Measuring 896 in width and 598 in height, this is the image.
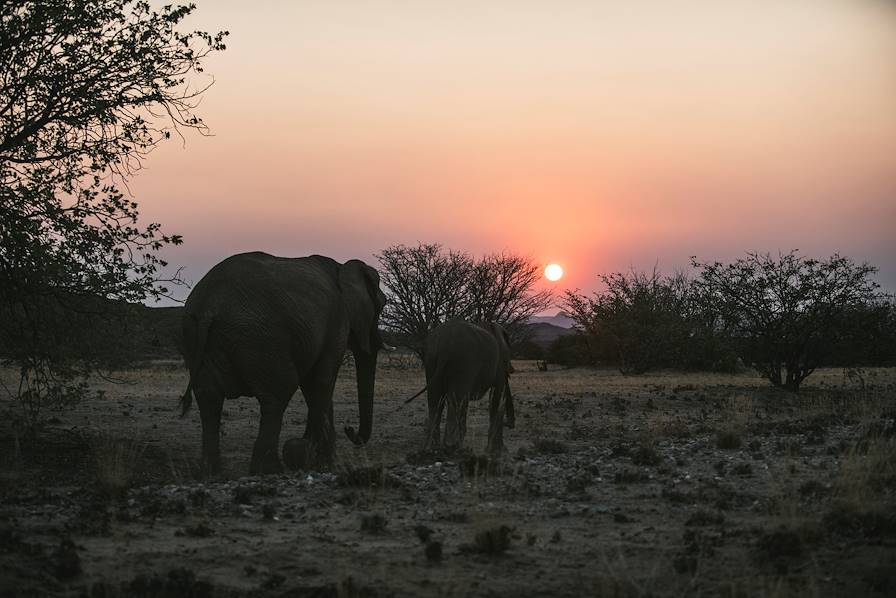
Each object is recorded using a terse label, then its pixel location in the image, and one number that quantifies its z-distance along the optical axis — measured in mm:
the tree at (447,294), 42781
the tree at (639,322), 40062
